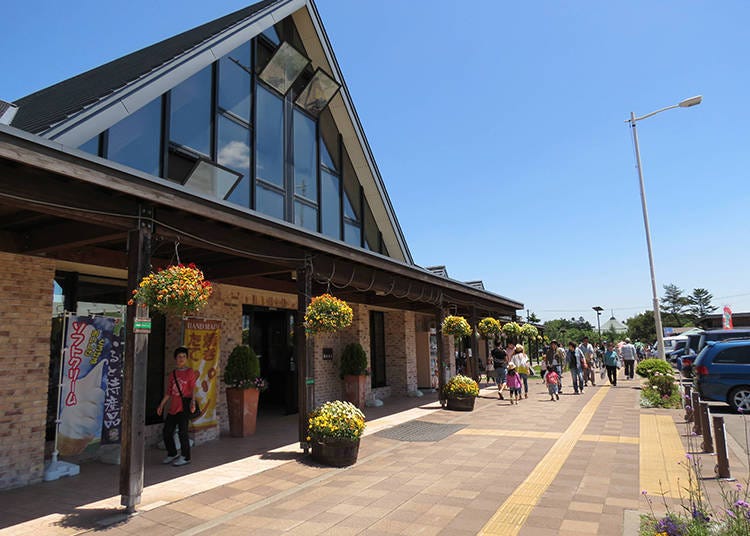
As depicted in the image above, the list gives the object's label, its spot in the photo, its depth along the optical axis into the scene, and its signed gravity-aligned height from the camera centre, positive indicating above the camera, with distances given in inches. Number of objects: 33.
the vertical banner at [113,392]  271.6 -25.1
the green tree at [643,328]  3065.9 +28.5
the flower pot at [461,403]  461.0 -63.2
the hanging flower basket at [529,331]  855.1 +8.4
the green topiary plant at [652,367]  513.7 -39.2
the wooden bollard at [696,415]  293.9 -53.6
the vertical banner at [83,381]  253.9 -17.9
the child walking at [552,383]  541.3 -54.4
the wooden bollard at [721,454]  210.2 -55.4
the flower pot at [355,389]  478.0 -48.3
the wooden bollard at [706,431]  264.6 -56.5
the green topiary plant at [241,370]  343.9 -18.5
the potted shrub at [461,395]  460.4 -55.2
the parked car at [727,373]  419.7 -38.5
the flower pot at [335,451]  261.9 -60.7
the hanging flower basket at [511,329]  775.7 +12.2
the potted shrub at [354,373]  478.9 -33.2
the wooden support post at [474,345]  580.1 -9.5
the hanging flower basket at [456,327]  507.2 +11.5
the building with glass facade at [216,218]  199.8 +60.1
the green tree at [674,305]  3633.9 +211.3
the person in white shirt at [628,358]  790.5 -42.1
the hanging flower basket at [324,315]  284.7 +16.5
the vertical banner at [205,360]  319.3 -9.9
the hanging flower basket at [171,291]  189.0 +22.1
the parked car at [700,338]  569.6 -10.8
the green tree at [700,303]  3659.0 +217.1
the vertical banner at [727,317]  683.0 +18.4
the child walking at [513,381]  520.1 -49.3
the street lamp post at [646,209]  600.4 +173.1
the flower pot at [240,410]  340.8 -47.0
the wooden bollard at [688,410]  346.9 -58.3
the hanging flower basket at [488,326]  636.7 +14.5
